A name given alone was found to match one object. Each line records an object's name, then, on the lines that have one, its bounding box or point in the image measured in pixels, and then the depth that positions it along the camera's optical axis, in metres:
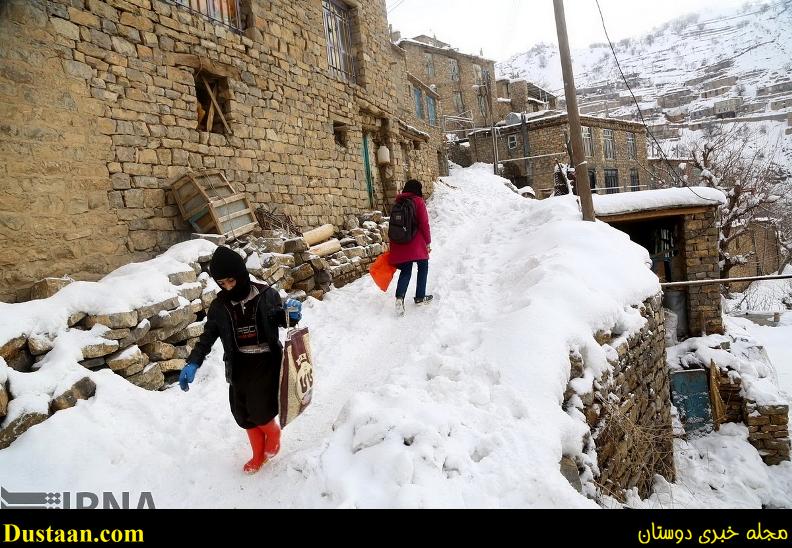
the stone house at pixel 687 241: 9.04
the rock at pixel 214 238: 5.22
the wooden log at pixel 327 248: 7.21
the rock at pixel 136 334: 3.78
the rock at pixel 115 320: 3.68
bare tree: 14.10
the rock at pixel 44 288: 3.87
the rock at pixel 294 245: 6.40
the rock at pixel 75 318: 3.58
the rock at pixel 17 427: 2.76
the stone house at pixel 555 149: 25.12
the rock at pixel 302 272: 6.31
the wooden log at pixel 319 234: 7.37
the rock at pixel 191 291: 4.44
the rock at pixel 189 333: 4.28
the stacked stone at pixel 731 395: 8.23
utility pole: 7.34
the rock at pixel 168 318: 4.07
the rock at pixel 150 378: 3.78
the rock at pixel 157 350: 4.03
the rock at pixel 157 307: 3.95
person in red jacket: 5.61
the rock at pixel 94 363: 3.52
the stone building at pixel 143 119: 4.07
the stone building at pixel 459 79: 29.19
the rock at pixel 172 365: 4.04
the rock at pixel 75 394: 3.06
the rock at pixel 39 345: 3.27
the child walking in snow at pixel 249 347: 2.80
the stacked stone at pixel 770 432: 7.69
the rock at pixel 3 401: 2.83
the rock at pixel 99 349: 3.48
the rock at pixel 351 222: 8.66
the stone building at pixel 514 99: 32.25
